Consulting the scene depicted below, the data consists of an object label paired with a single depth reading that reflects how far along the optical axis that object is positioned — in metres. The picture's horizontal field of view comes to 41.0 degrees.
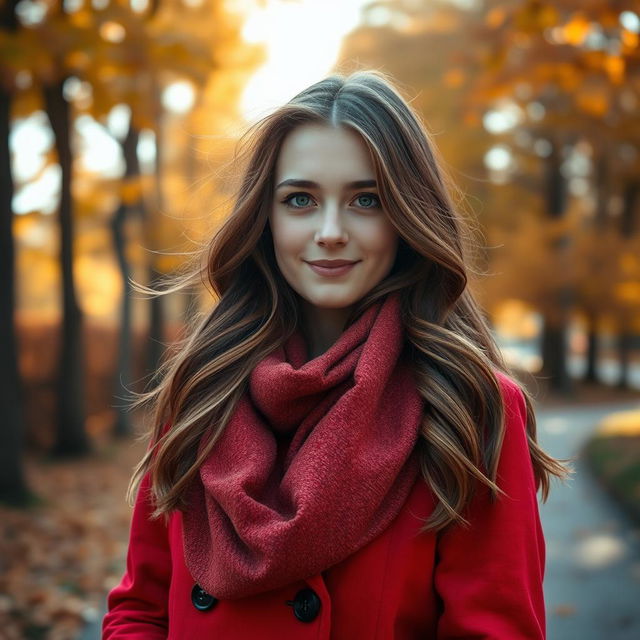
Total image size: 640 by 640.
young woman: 1.86
